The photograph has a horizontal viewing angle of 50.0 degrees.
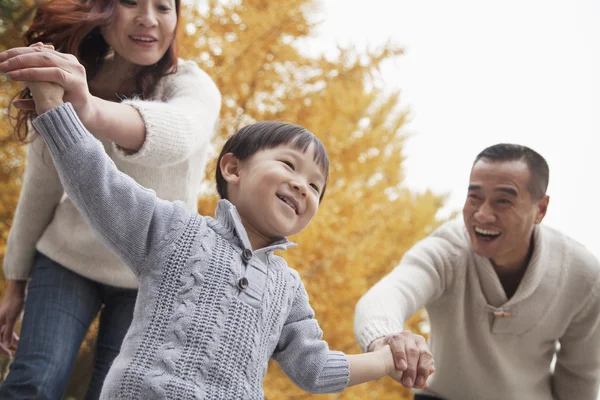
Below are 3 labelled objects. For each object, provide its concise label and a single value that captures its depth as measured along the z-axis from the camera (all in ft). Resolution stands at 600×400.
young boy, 3.67
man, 7.32
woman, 5.21
